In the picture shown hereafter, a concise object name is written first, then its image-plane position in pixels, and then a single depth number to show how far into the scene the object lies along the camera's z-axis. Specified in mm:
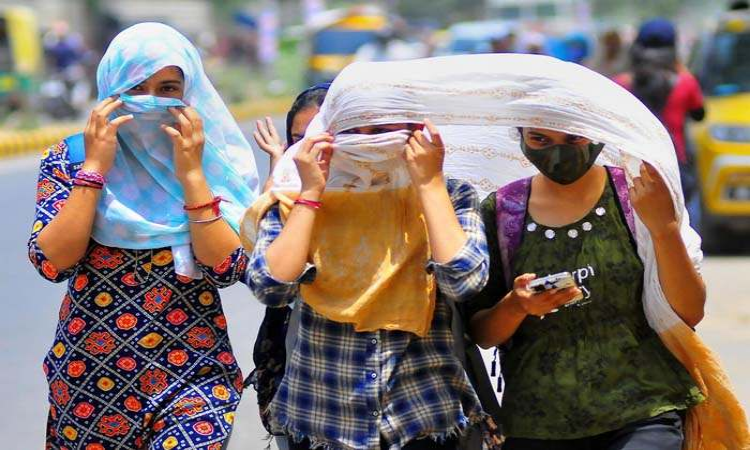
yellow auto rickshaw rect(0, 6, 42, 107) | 50806
